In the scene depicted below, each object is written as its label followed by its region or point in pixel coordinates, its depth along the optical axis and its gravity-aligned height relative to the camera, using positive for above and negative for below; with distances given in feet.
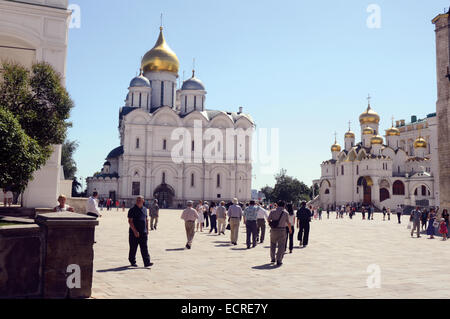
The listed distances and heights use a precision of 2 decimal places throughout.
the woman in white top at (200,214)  60.95 -2.46
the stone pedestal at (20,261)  17.42 -2.78
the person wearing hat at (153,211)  60.18 -2.07
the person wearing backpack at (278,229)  31.94 -2.37
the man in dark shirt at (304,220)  44.57 -2.30
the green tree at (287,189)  212.23 +4.78
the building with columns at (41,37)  50.47 +19.21
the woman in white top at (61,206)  32.35 -0.83
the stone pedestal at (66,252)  18.28 -2.52
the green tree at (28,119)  32.86 +7.45
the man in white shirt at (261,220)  46.91 -2.48
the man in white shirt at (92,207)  38.17 -1.02
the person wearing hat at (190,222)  39.50 -2.34
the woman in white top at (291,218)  38.93 -2.11
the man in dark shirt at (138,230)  28.73 -2.34
